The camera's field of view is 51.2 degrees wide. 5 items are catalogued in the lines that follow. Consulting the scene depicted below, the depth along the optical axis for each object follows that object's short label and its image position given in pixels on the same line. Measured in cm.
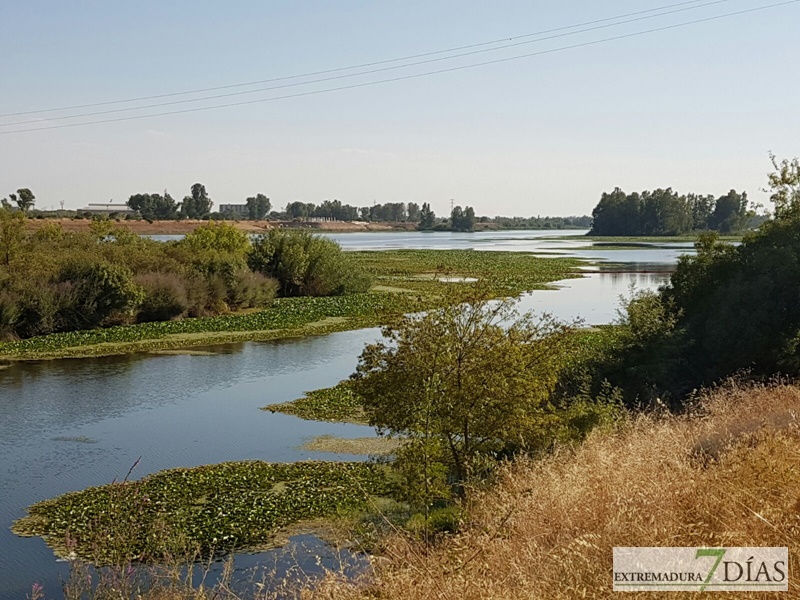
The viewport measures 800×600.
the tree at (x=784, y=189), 2167
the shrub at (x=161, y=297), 3722
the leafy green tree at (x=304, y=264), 4888
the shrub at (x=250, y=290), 4259
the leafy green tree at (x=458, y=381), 1310
